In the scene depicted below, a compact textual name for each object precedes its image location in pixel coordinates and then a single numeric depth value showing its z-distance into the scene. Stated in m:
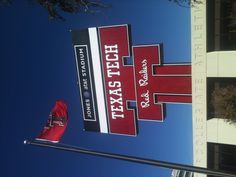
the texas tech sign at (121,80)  10.57
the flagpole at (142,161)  5.66
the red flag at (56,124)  9.06
